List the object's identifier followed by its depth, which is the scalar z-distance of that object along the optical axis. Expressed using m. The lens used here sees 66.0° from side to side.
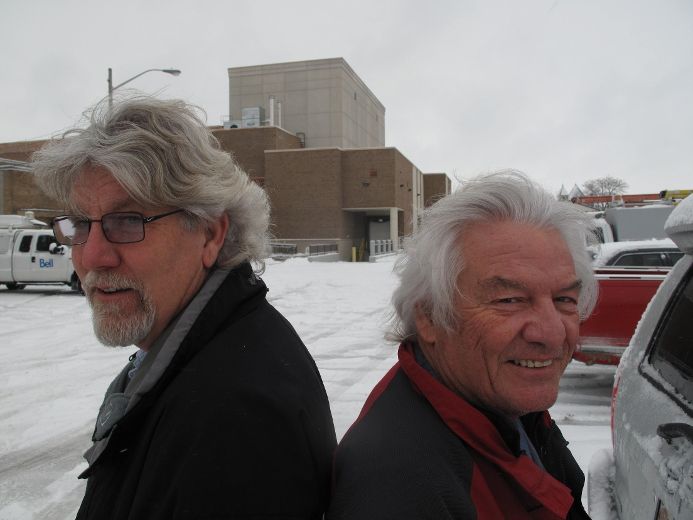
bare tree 53.16
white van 15.49
